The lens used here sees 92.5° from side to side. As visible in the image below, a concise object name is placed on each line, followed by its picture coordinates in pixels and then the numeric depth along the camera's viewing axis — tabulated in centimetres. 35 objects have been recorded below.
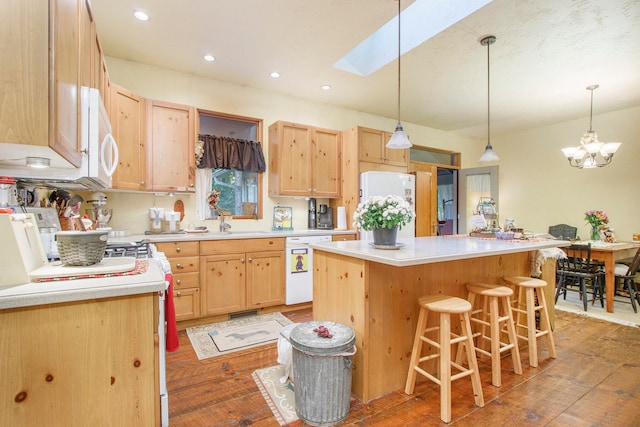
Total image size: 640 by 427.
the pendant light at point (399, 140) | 279
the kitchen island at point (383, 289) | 192
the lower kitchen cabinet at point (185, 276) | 305
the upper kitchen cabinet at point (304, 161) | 401
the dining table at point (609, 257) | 376
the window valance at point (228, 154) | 370
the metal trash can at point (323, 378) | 171
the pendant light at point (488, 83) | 300
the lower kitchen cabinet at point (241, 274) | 323
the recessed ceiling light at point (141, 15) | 259
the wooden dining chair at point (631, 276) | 376
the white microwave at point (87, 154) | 143
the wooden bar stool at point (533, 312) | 241
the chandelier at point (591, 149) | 413
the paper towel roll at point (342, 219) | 431
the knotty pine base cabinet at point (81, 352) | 98
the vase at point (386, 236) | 209
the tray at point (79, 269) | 115
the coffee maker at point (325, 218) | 445
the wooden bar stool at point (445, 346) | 179
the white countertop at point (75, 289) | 97
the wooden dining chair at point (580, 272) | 384
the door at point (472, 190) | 603
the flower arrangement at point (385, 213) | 202
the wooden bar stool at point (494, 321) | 213
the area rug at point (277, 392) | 181
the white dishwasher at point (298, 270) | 369
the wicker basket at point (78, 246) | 128
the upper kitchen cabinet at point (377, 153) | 433
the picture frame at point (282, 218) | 429
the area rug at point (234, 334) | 270
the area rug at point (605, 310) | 344
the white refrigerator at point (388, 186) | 415
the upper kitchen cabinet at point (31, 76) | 91
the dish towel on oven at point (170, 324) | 169
